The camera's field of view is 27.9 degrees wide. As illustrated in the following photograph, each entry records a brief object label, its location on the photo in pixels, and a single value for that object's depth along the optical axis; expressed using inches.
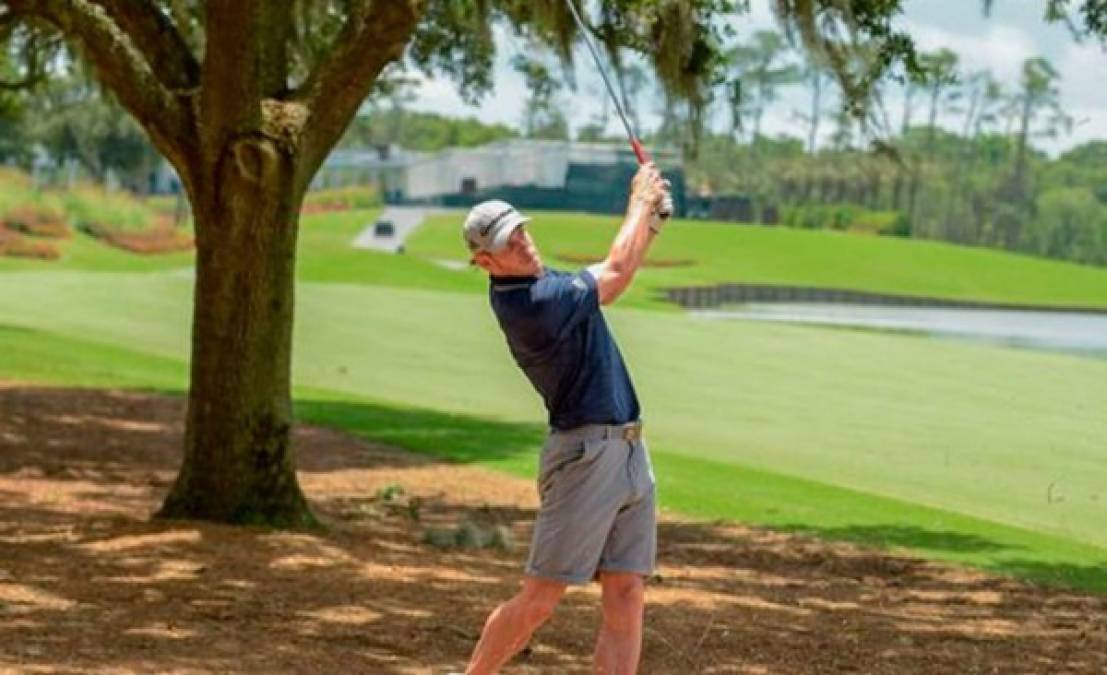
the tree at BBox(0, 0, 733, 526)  465.7
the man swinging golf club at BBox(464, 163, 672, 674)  278.2
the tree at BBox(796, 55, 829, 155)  5059.1
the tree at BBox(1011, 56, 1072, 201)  5211.6
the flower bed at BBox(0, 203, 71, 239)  2532.0
